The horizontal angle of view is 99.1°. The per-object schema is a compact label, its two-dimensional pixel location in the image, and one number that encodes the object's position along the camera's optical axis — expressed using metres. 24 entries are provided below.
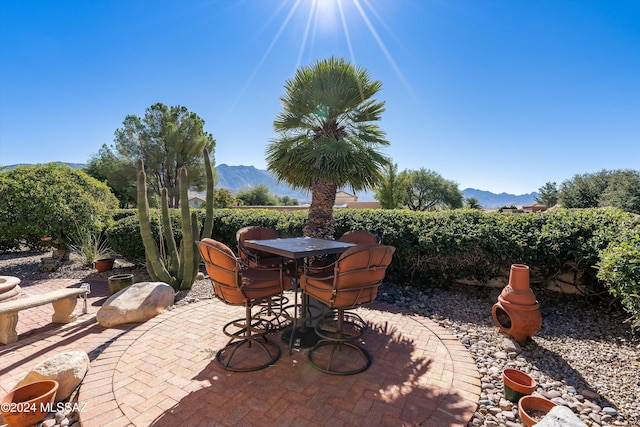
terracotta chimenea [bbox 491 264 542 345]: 3.17
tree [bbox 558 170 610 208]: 25.83
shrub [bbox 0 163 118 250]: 6.81
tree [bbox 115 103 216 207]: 19.17
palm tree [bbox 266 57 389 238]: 4.93
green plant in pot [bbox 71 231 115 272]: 6.96
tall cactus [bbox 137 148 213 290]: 5.00
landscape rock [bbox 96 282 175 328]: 3.89
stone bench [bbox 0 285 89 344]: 3.33
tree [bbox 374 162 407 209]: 20.11
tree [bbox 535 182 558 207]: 39.34
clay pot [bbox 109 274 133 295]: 5.20
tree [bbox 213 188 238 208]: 25.55
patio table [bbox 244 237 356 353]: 3.01
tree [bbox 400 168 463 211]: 34.12
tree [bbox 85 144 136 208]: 19.58
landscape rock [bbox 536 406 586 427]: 1.51
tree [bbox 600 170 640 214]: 19.74
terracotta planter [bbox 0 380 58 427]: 1.99
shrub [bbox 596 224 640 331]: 2.85
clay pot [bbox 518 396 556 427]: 2.04
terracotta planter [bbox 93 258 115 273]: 6.87
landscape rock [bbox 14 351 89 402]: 2.30
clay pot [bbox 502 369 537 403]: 2.24
